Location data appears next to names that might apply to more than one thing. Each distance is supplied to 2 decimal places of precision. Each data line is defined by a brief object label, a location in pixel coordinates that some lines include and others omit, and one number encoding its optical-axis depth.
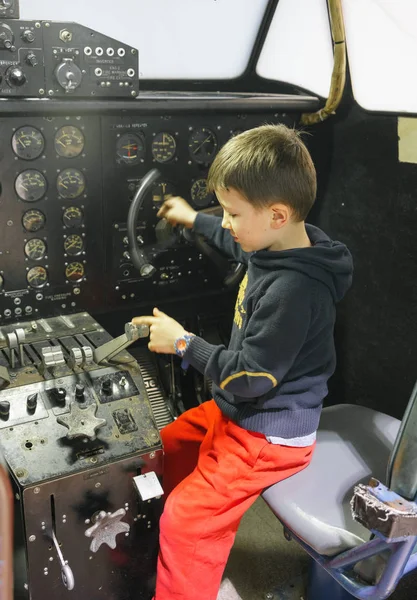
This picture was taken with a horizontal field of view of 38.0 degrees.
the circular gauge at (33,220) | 1.79
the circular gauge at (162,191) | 1.98
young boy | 1.35
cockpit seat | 1.05
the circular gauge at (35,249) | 1.83
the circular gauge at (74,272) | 1.93
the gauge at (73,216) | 1.86
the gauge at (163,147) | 1.92
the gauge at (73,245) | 1.89
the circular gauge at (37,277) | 1.86
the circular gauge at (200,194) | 2.05
